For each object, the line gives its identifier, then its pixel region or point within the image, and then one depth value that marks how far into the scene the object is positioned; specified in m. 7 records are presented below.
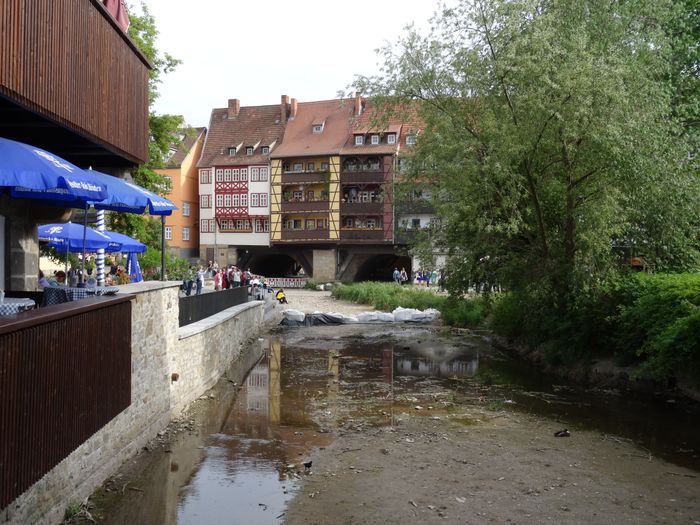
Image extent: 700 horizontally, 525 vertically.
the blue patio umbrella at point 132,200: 8.20
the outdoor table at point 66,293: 7.16
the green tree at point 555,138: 14.13
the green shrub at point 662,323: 11.51
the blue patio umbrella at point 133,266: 20.37
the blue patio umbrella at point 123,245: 16.50
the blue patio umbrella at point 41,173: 5.57
